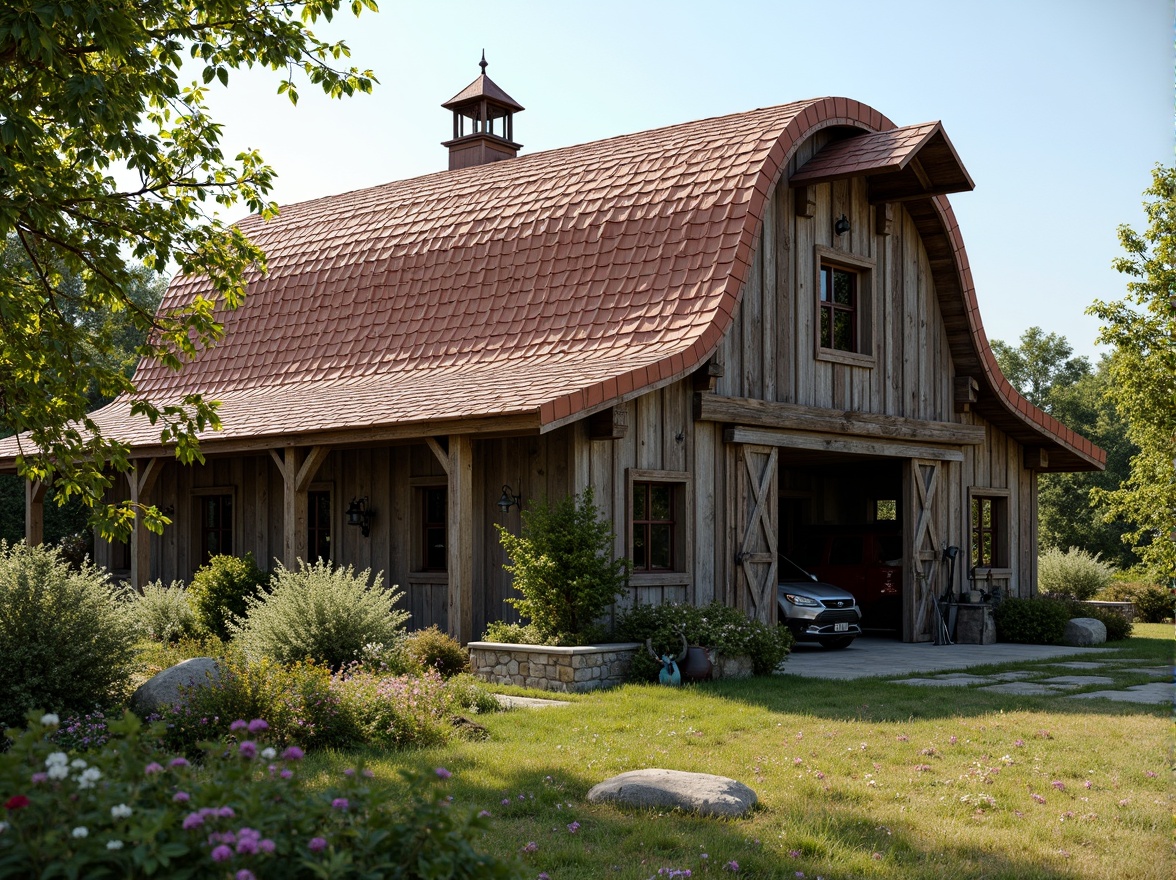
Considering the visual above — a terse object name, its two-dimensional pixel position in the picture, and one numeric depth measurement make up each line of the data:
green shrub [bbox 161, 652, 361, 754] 8.79
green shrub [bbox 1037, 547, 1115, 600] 25.94
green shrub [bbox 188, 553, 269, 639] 16.22
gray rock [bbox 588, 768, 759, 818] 7.06
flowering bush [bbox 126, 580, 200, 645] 16.09
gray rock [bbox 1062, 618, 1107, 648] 18.80
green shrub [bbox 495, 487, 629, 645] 13.30
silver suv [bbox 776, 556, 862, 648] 17.34
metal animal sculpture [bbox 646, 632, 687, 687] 12.64
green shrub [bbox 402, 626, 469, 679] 13.18
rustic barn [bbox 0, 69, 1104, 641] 14.85
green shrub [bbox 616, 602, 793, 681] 13.15
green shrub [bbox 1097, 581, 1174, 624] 25.34
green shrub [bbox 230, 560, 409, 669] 12.20
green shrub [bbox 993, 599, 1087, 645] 19.11
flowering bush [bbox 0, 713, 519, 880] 3.25
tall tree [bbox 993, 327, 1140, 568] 45.81
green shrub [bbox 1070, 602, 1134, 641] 19.84
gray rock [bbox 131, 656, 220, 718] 9.62
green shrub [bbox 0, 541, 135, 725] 9.43
